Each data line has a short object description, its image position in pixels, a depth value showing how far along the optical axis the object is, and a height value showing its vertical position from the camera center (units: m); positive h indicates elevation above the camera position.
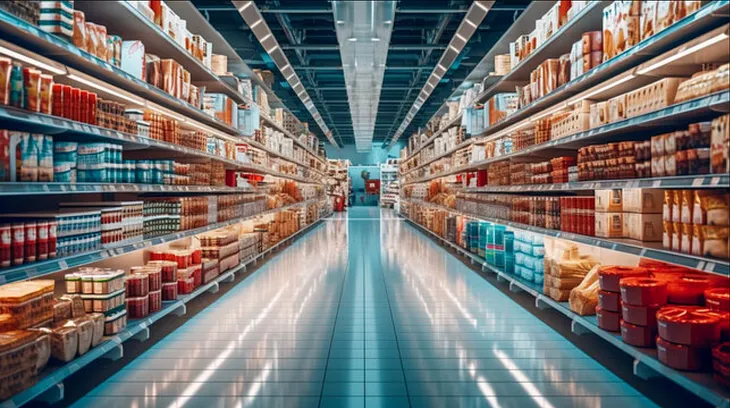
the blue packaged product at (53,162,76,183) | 2.72 +0.15
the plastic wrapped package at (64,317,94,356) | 2.68 -0.71
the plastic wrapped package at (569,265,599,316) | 3.46 -0.68
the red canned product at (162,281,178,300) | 4.04 -0.74
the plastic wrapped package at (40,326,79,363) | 2.54 -0.73
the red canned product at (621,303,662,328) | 2.69 -0.63
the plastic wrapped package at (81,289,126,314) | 3.02 -0.62
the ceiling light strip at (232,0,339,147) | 6.81 +2.58
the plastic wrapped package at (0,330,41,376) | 2.15 -0.66
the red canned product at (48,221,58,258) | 2.58 -0.20
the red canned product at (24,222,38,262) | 2.41 -0.20
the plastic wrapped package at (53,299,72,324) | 2.76 -0.61
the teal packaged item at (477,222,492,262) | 6.55 -0.53
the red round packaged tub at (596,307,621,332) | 3.04 -0.74
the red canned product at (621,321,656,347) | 2.71 -0.74
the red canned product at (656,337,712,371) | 2.34 -0.74
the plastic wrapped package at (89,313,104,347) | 2.83 -0.73
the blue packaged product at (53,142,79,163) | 2.77 +0.26
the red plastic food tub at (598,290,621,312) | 3.02 -0.62
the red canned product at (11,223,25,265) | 2.32 -0.20
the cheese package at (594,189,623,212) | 3.32 -0.02
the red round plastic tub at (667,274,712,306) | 2.72 -0.50
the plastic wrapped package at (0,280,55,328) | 2.48 -0.52
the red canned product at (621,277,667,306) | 2.71 -0.51
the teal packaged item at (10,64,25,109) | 2.26 +0.50
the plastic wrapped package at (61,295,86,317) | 2.91 -0.62
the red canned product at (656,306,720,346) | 2.34 -0.61
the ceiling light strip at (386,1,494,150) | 6.87 +2.61
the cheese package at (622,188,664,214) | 3.04 -0.01
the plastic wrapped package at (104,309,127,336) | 3.04 -0.76
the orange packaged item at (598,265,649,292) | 3.02 -0.46
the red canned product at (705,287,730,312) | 2.50 -0.51
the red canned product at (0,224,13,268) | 2.24 -0.20
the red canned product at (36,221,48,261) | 2.50 -0.21
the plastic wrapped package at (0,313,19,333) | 2.44 -0.60
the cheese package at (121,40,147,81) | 3.53 +0.99
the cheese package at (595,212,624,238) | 3.30 -0.18
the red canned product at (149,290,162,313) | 3.68 -0.75
